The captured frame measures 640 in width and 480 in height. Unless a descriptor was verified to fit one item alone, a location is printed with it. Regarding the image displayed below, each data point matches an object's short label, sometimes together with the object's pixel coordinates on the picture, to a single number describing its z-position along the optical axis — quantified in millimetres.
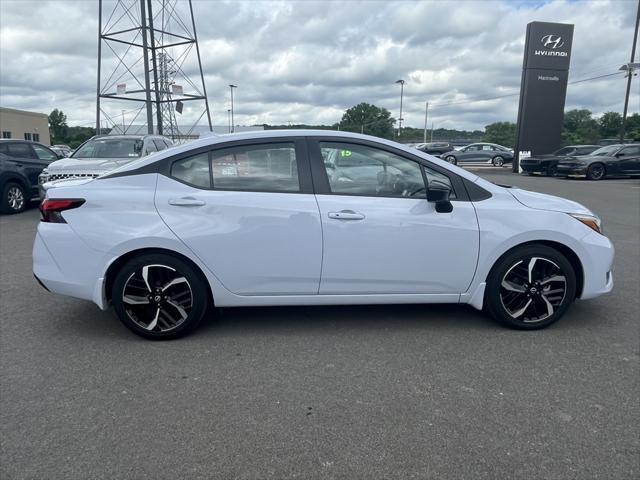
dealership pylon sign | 25328
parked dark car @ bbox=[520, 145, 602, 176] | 22797
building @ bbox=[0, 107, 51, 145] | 53031
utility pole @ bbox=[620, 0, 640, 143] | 26359
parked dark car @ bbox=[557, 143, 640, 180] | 20500
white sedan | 3633
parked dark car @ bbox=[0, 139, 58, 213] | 10484
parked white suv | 9164
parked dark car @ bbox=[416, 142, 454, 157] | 34156
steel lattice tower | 20203
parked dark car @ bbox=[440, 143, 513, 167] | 33906
